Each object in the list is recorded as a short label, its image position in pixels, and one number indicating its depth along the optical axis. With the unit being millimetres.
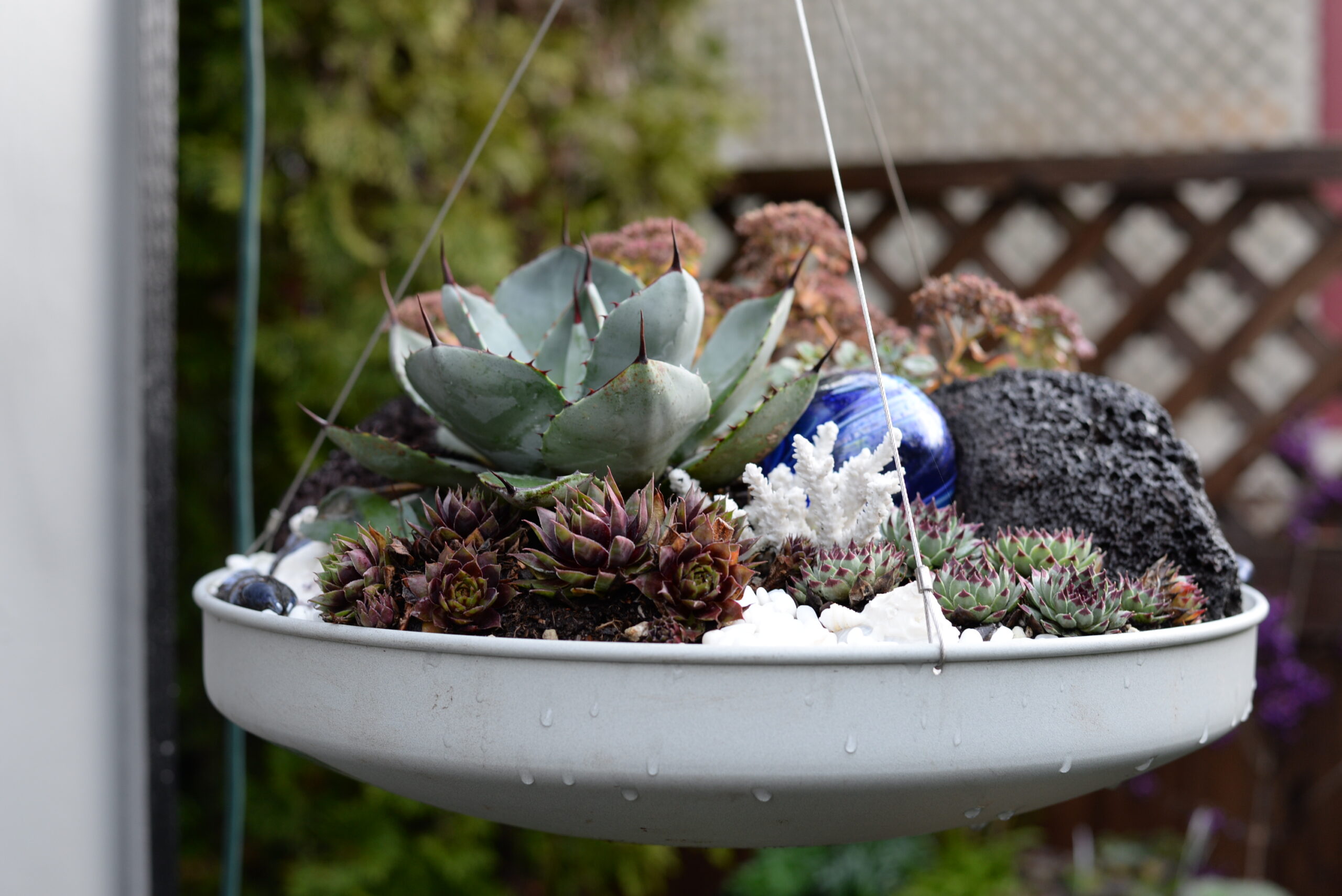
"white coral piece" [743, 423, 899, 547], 1301
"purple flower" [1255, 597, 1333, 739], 2813
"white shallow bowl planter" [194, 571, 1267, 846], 1161
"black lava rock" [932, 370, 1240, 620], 1383
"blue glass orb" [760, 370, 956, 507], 1390
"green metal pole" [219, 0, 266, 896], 1612
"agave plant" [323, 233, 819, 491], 1275
